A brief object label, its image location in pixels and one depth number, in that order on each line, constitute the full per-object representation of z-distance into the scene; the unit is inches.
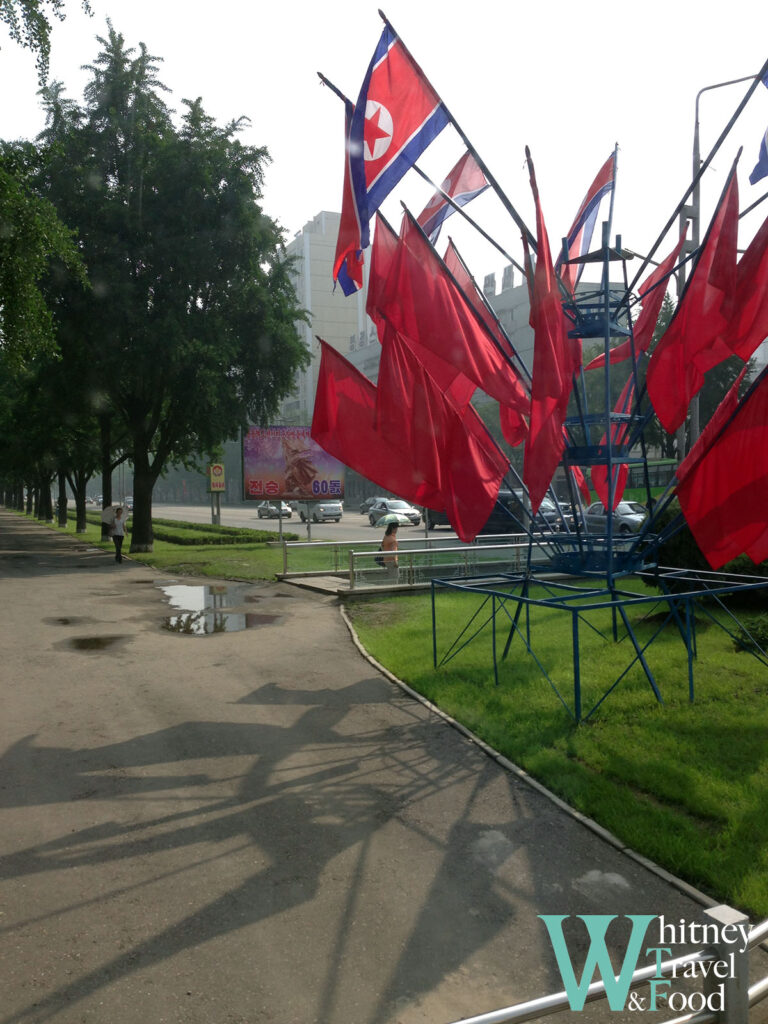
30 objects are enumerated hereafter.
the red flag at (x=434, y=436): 335.6
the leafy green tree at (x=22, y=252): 569.6
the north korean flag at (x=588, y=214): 432.5
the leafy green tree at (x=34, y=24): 505.4
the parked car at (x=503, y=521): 1158.3
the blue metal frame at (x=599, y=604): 297.3
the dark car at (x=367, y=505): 2222.4
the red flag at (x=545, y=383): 293.0
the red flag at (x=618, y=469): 377.9
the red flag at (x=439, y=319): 319.6
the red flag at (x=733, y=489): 282.8
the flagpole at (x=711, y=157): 292.8
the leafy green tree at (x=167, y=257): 947.3
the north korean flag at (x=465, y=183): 405.7
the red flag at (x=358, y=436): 343.0
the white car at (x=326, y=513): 1971.0
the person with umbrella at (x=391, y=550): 661.3
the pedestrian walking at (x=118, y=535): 962.1
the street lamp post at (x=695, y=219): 645.9
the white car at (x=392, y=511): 1818.4
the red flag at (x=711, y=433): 302.3
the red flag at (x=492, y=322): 365.7
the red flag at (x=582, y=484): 457.5
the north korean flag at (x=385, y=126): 323.9
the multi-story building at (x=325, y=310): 3286.2
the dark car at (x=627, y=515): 1229.6
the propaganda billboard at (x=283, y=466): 1007.6
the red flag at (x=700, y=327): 282.8
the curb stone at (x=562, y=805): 180.1
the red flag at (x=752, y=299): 276.4
